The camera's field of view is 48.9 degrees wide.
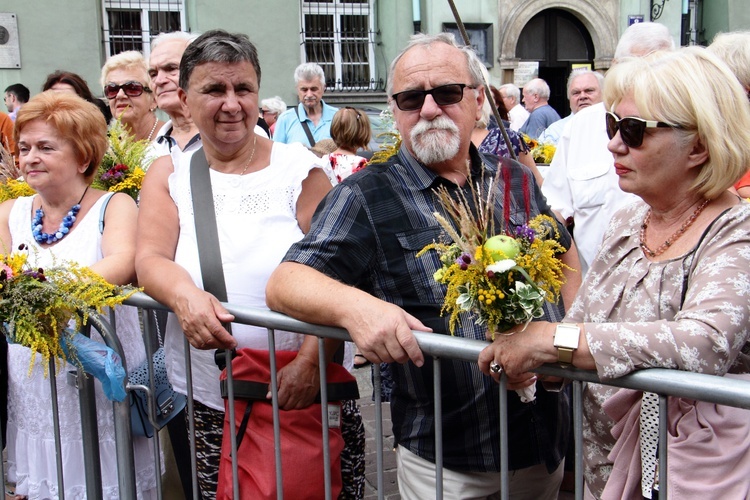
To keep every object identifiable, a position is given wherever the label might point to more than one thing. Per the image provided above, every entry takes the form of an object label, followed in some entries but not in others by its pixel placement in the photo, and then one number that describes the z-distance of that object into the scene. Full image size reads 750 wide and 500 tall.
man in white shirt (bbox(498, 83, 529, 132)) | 10.49
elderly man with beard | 2.41
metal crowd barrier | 1.72
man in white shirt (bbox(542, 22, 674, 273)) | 4.20
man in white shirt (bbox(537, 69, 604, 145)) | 6.96
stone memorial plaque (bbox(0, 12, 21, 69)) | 14.73
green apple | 1.85
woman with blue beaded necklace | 3.17
